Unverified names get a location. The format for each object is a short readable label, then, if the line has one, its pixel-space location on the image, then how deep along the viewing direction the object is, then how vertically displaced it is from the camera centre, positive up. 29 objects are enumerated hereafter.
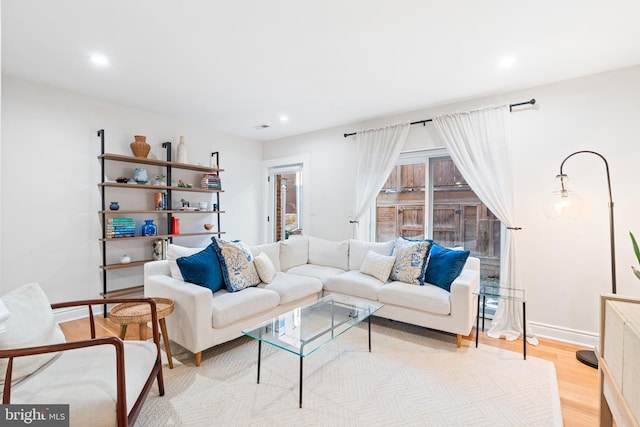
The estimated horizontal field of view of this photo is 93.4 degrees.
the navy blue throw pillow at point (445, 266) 2.93 -0.54
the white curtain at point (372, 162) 3.95 +0.68
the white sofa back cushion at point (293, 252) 3.87 -0.53
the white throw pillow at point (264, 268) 3.12 -0.59
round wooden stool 2.16 -0.75
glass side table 2.59 -0.77
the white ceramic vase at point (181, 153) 4.16 +0.83
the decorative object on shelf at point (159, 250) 3.93 -0.49
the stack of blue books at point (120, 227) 3.54 -0.18
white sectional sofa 2.37 -0.78
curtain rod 3.04 +1.11
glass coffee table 1.96 -0.85
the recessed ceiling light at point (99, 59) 2.53 +1.32
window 3.51 +0.01
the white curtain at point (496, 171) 3.08 +0.44
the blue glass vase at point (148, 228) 3.84 -0.20
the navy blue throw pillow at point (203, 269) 2.59 -0.50
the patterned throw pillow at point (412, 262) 3.08 -0.53
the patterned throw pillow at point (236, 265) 2.81 -0.51
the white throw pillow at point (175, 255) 2.73 -0.40
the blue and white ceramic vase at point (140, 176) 3.75 +0.46
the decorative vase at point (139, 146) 3.71 +0.82
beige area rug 1.81 -1.23
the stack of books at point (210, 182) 4.51 +0.46
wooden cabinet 1.04 -0.60
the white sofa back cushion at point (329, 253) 3.89 -0.55
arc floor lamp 2.50 +0.04
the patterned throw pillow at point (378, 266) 3.28 -0.60
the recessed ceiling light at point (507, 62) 2.54 +1.29
